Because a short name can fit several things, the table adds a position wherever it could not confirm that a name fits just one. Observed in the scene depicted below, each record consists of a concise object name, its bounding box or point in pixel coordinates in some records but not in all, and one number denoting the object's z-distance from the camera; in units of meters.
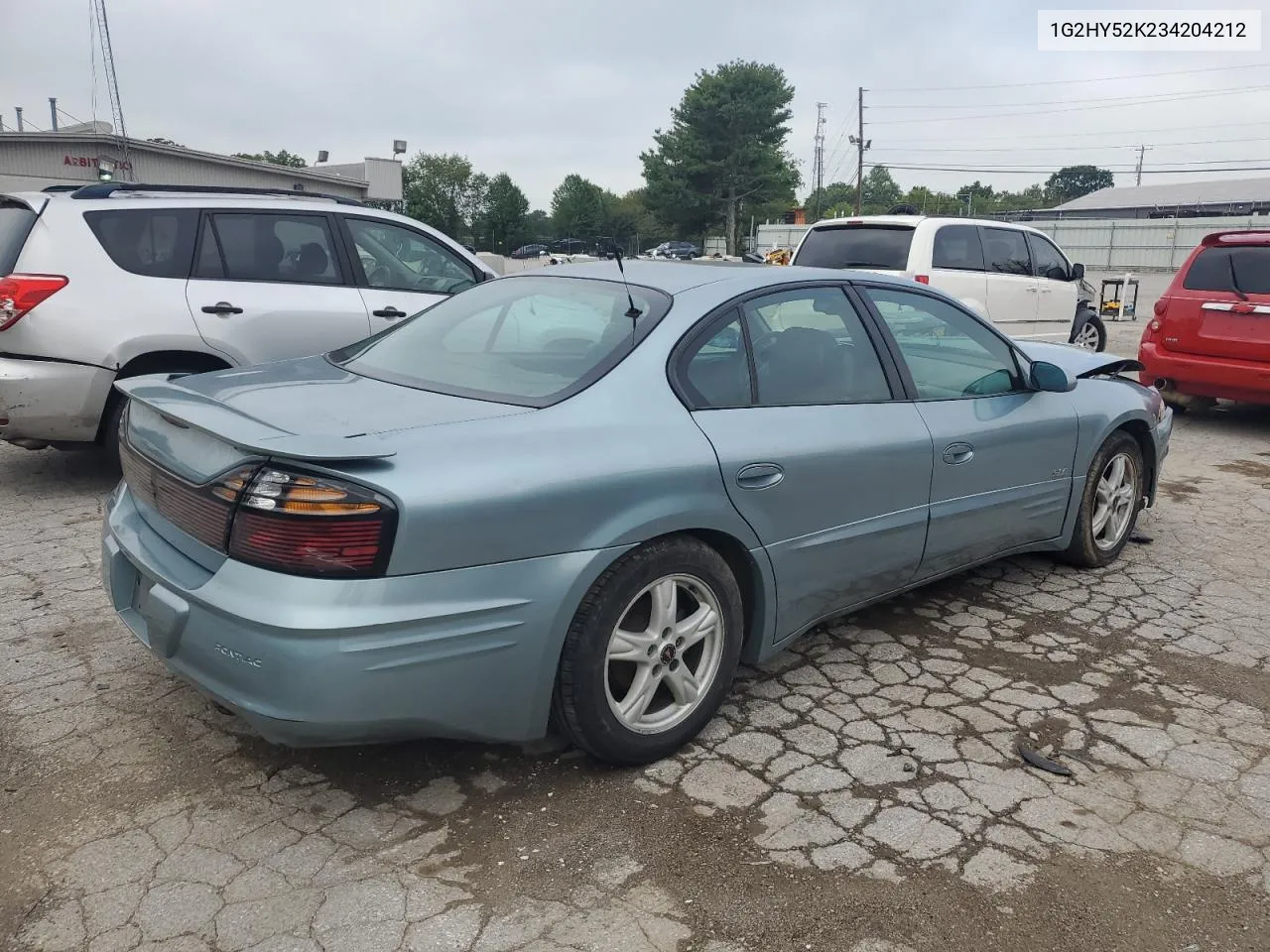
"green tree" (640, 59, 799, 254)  71.44
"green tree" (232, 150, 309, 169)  92.72
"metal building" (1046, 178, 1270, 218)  54.75
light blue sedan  2.32
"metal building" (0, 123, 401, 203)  29.80
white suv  8.88
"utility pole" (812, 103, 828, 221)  87.62
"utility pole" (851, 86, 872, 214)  55.24
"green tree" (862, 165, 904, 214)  105.71
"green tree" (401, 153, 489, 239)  87.06
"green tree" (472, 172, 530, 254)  77.46
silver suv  5.17
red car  7.59
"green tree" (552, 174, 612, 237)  86.62
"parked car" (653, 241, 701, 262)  44.04
